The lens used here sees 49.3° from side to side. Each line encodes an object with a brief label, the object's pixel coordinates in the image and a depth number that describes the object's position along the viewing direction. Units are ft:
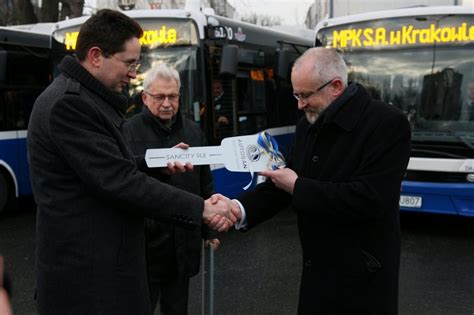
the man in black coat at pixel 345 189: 7.35
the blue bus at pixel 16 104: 27.37
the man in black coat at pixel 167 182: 10.25
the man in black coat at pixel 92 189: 6.61
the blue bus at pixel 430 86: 21.22
